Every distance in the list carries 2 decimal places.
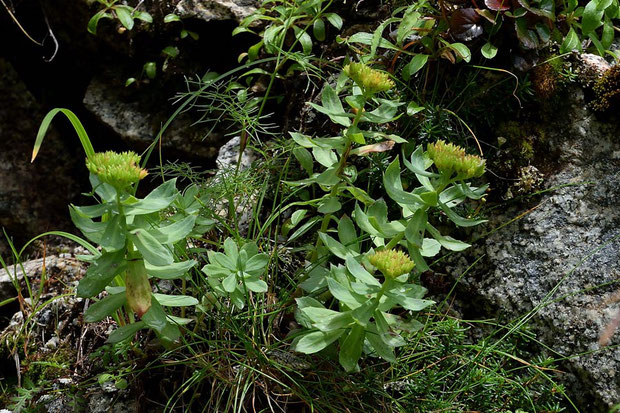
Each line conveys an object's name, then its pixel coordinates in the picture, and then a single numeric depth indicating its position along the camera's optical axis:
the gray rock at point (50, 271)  2.72
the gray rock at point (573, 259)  2.02
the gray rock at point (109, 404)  2.05
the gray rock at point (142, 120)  3.17
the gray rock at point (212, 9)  3.12
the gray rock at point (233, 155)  2.73
